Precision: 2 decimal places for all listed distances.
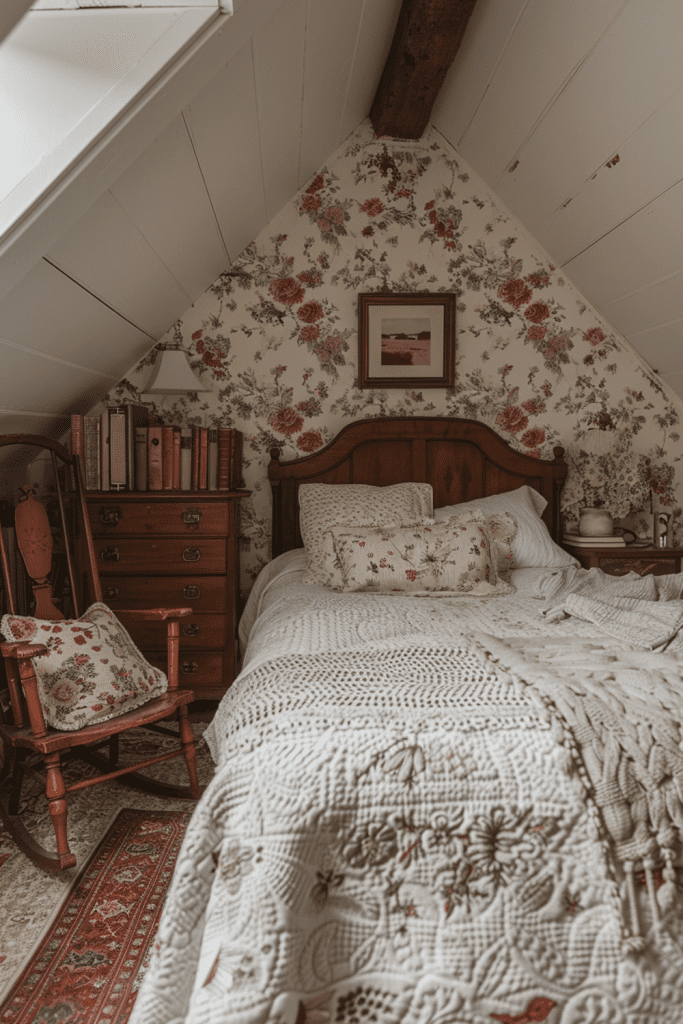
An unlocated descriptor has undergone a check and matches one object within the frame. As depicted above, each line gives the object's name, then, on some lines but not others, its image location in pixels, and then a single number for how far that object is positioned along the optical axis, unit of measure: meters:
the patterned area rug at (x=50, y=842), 1.46
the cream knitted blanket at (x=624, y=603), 1.62
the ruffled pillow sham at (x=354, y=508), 2.61
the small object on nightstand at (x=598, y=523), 2.94
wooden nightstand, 2.77
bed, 0.97
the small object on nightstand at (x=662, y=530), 3.02
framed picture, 3.12
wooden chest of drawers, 2.66
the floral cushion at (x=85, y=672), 1.81
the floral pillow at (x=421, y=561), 2.26
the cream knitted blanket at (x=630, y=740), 1.02
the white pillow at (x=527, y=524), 2.69
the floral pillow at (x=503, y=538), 2.64
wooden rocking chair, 1.67
